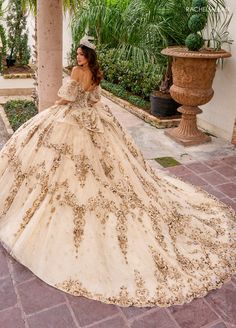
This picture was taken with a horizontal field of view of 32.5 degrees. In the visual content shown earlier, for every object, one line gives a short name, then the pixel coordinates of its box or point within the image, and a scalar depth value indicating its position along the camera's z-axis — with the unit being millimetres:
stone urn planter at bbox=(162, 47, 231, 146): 5777
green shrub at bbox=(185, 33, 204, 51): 5812
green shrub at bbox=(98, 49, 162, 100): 7789
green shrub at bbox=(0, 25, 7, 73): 10703
